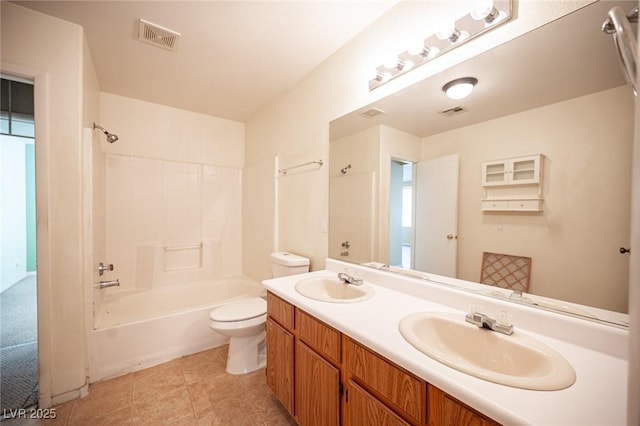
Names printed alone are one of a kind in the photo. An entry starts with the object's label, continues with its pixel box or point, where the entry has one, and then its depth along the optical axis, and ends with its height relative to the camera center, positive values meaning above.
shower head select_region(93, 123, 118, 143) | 2.14 +0.62
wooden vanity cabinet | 0.71 -0.67
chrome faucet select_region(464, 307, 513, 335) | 0.87 -0.41
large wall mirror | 0.82 +0.19
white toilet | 1.86 -0.89
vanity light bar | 1.01 +0.82
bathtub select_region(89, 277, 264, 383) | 1.87 -1.05
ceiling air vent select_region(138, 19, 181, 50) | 1.64 +1.21
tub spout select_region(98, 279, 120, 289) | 1.96 -0.62
